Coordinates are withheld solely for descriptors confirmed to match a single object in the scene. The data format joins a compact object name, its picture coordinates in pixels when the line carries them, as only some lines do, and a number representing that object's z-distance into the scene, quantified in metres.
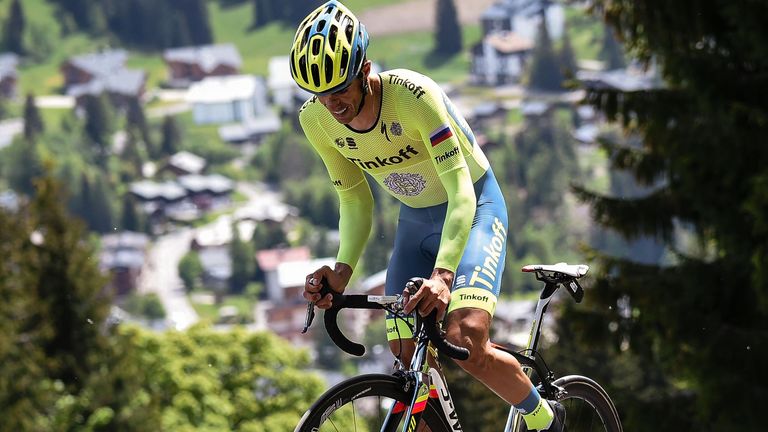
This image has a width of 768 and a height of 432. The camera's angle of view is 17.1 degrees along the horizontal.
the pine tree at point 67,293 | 87.77
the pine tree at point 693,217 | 35.06
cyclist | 11.48
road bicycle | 11.15
